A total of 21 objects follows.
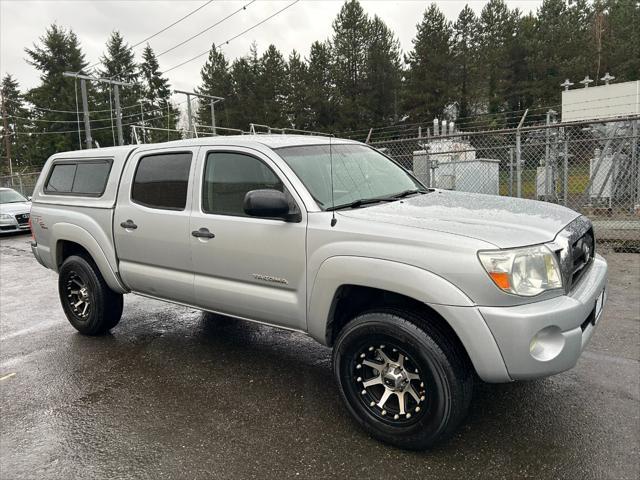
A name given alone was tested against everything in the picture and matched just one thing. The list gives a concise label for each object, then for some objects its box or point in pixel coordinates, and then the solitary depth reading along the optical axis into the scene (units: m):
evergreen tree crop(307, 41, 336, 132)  45.91
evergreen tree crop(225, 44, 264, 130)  51.03
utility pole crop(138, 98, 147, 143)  53.96
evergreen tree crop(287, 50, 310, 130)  47.19
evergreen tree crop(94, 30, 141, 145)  54.25
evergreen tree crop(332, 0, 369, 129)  46.28
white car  14.06
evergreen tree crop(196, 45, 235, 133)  53.50
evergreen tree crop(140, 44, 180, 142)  59.56
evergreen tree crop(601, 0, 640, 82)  39.06
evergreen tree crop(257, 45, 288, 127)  49.28
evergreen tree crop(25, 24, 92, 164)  53.31
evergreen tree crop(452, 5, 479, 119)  44.75
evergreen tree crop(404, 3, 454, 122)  43.44
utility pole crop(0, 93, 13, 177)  52.97
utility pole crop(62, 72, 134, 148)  21.48
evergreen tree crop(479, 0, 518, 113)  43.97
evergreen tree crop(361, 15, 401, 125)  45.56
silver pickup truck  2.58
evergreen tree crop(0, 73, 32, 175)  56.72
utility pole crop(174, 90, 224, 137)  18.91
